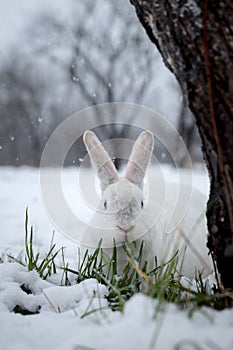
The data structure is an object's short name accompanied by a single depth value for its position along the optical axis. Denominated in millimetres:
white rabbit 2111
